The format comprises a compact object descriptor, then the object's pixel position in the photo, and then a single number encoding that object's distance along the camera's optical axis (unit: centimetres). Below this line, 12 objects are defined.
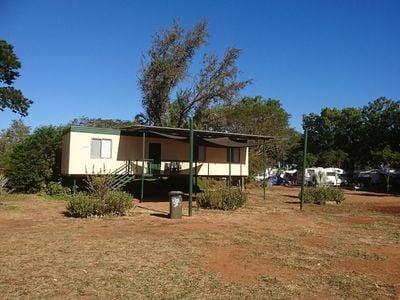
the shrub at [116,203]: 1441
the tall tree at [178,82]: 3644
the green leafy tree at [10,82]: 3409
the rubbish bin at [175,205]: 1409
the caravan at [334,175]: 4347
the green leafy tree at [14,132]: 6594
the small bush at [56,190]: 2261
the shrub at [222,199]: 1709
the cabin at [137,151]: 2141
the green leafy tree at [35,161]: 2298
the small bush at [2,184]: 1822
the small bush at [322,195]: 2162
